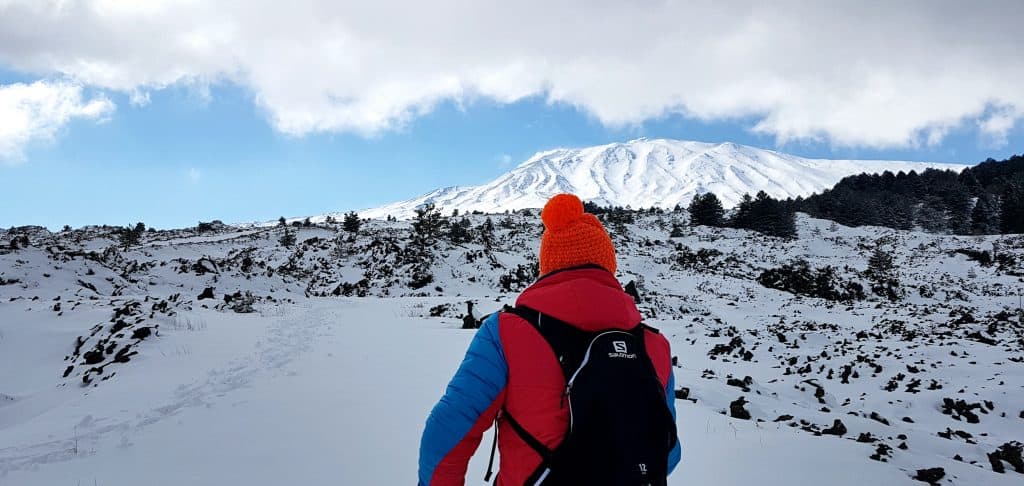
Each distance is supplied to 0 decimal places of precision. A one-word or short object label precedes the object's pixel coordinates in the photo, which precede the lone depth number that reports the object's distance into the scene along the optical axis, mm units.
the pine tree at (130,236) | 32750
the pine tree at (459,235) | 33856
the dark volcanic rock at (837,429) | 5177
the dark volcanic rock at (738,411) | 5751
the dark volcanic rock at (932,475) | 3729
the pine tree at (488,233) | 35562
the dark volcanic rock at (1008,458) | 4257
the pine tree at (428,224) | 32875
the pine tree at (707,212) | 49659
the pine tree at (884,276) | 23333
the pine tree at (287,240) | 33656
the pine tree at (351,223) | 40250
